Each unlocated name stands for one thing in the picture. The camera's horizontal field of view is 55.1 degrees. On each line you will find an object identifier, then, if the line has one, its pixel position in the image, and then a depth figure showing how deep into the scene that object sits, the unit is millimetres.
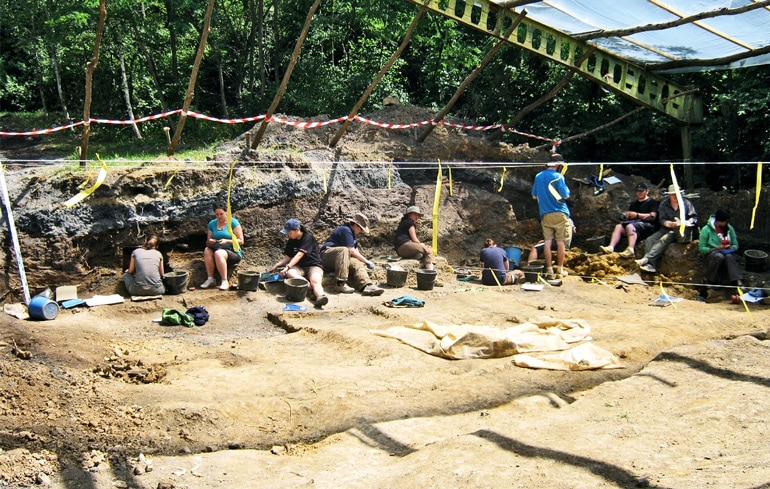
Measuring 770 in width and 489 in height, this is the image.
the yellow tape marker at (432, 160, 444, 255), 10259
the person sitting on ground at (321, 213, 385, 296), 11094
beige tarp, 7734
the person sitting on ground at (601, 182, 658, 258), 12438
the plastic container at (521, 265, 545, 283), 11969
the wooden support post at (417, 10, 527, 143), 12312
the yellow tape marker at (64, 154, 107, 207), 10279
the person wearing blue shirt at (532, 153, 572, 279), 11789
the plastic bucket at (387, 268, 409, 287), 11469
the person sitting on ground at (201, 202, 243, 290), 10820
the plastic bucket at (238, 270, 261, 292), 10703
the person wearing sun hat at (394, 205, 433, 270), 12148
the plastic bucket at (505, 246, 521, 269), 12727
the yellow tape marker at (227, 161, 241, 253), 10852
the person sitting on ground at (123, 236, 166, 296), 10203
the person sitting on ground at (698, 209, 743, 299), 10969
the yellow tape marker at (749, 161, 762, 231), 10273
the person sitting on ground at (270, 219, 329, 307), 10781
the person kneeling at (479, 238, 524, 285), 11836
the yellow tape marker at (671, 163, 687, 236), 9927
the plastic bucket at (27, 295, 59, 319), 9133
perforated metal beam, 12477
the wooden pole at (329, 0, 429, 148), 11848
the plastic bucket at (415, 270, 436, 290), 11438
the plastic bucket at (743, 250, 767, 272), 11414
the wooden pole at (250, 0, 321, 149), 11039
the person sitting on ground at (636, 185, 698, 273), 11906
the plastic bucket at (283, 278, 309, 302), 10547
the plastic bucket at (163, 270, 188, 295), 10484
